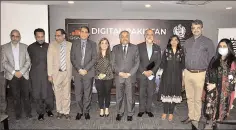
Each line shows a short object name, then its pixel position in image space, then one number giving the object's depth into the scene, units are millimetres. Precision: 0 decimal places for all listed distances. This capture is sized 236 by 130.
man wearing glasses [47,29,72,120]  4234
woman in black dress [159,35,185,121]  4055
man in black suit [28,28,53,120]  4316
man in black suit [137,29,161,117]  4273
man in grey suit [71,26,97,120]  4211
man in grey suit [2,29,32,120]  4211
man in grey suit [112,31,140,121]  4211
